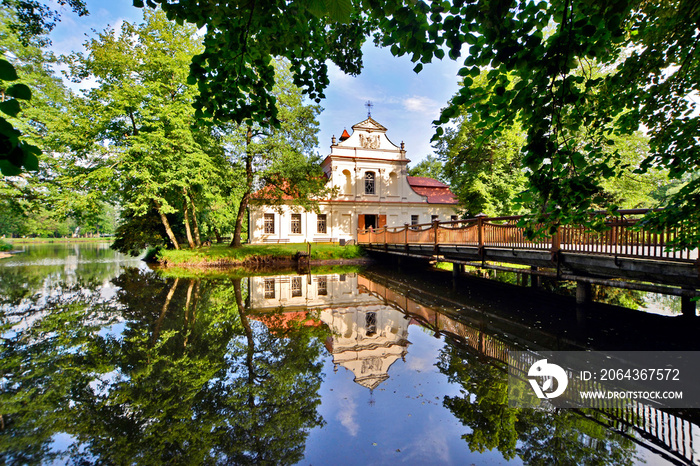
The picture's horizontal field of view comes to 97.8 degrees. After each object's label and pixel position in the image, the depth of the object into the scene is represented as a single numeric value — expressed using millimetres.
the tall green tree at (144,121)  15359
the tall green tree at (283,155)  18688
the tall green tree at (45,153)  13695
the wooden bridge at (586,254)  5109
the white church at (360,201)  25938
